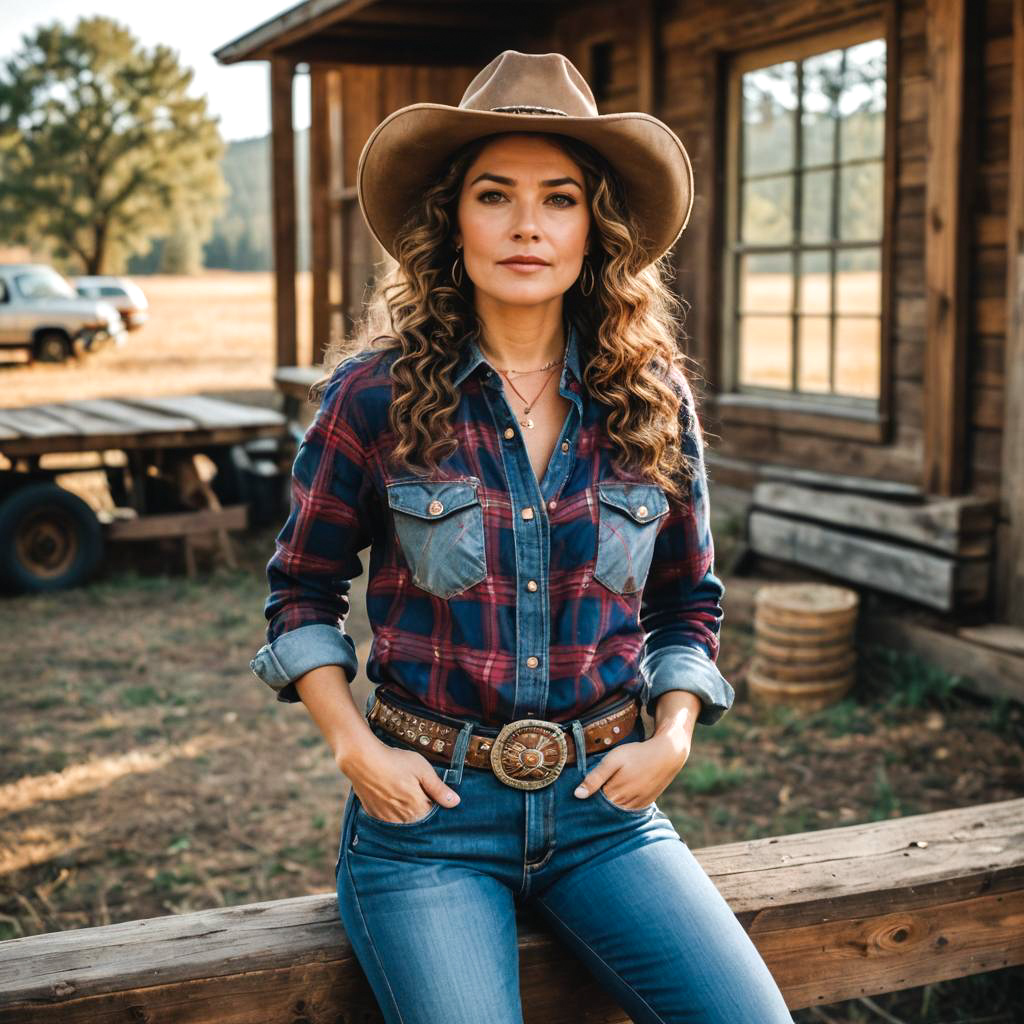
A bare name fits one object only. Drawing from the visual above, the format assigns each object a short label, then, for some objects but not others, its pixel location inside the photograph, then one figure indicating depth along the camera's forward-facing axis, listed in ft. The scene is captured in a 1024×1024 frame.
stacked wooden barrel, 17.66
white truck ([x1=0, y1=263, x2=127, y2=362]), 77.36
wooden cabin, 17.25
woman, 6.01
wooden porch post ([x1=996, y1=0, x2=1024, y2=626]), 16.25
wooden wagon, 24.73
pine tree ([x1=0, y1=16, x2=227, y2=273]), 147.74
